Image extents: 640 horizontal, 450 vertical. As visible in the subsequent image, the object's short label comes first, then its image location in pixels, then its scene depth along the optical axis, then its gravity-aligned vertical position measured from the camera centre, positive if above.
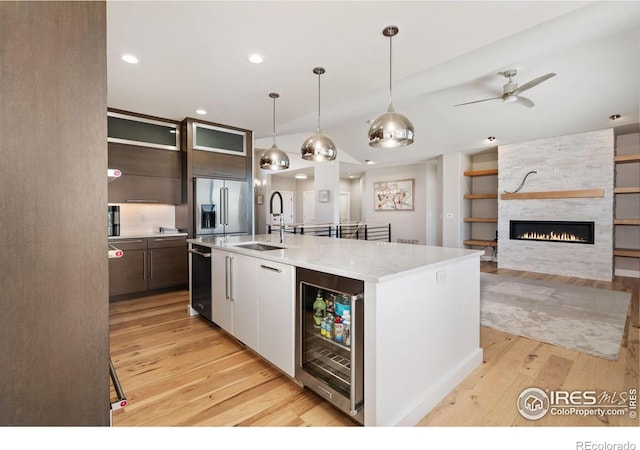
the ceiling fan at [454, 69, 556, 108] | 3.86 +1.59
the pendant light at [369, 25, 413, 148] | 2.25 +0.67
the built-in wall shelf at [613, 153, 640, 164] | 4.82 +0.93
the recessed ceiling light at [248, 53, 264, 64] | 2.69 +1.45
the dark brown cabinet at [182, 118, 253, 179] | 4.57 +1.12
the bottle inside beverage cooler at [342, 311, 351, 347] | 1.68 -0.63
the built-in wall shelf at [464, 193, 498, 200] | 6.50 +0.46
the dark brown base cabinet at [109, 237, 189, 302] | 3.84 -0.64
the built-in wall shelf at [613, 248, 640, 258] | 4.81 -0.59
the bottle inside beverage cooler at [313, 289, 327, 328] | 1.86 -0.57
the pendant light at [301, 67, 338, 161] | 2.89 +0.68
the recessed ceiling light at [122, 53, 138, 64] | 2.67 +1.44
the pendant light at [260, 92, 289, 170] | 3.36 +0.65
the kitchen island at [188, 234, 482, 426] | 1.47 -0.58
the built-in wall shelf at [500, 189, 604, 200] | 5.01 +0.39
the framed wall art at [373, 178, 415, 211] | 8.82 +0.68
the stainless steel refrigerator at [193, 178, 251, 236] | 4.57 +0.19
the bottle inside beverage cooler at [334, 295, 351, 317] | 1.69 -0.49
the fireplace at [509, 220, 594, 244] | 5.21 -0.27
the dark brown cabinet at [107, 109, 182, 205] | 4.05 +0.87
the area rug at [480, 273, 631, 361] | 2.64 -1.07
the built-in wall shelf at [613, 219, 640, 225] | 4.83 -0.09
